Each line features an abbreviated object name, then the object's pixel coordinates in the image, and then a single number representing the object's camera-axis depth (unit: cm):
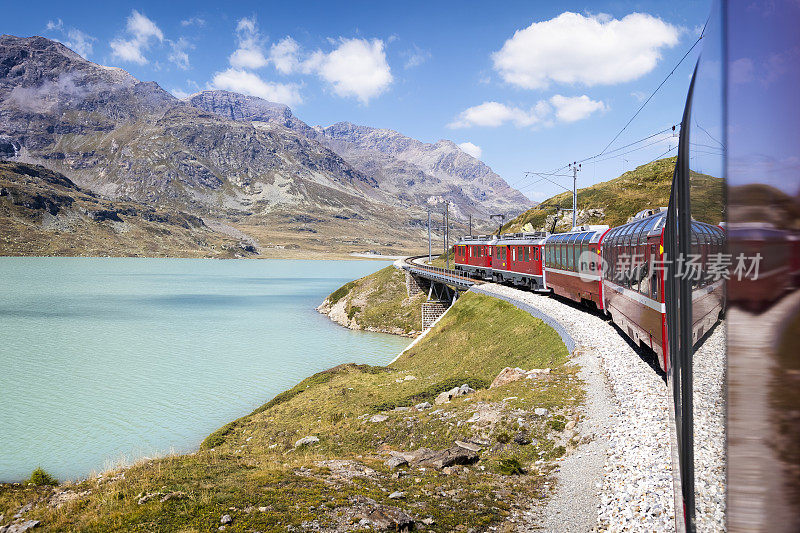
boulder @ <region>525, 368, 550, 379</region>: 1997
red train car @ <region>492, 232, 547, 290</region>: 3844
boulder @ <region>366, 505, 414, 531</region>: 1016
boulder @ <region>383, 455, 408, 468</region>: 1405
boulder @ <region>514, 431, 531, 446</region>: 1441
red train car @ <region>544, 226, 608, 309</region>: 2538
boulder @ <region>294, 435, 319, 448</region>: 2055
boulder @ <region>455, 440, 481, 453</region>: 1466
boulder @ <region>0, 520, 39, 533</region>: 1117
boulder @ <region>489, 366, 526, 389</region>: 2091
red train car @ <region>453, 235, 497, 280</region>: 5288
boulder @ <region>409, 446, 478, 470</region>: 1384
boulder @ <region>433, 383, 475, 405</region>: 2177
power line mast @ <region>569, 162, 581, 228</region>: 4616
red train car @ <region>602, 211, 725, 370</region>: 233
